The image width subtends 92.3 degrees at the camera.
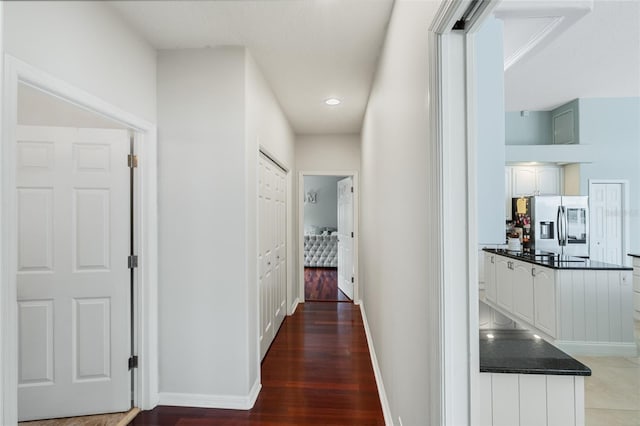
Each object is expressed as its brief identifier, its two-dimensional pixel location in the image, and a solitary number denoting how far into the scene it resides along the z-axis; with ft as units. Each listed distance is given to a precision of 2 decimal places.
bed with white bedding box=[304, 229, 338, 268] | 22.89
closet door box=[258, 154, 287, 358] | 8.59
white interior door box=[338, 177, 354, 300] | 14.52
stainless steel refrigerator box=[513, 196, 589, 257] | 14.03
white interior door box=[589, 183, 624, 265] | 15.31
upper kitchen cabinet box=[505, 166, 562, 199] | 17.03
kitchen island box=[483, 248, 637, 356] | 9.02
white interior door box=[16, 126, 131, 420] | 4.91
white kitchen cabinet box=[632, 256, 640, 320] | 11.67
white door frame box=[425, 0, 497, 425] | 2.86
